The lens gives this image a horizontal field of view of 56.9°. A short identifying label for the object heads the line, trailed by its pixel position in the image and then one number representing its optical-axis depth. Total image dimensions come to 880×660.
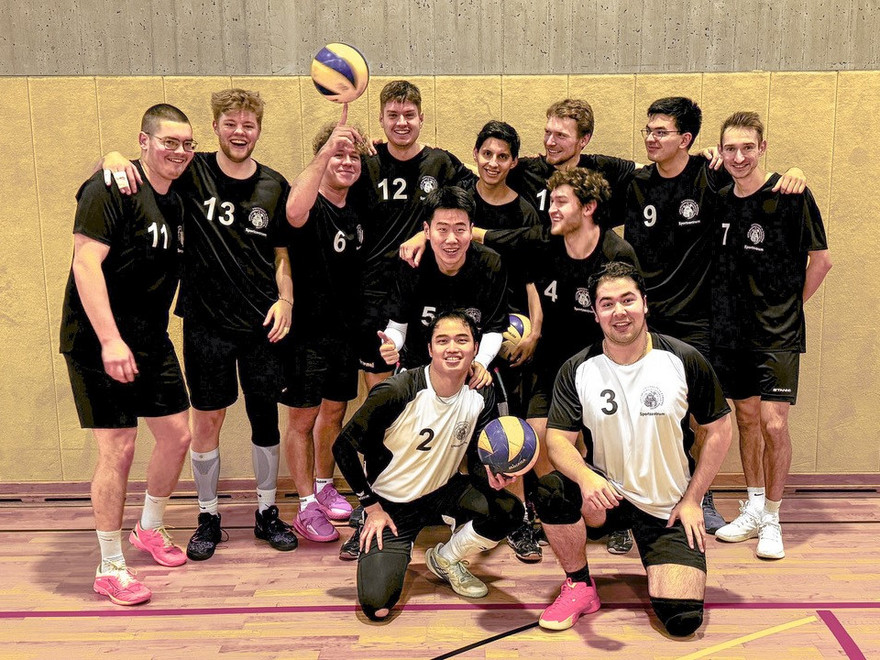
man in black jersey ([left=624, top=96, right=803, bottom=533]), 4.54
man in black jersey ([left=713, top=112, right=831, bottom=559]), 4.43
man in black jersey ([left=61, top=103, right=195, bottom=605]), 3.80
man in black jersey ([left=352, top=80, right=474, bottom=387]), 4.63
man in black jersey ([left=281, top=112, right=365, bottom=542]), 4.53
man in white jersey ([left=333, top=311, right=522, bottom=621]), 3.82
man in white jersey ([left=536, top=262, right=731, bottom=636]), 3.62
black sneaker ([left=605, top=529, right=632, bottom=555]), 4.45
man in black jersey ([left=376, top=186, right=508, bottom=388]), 4.06
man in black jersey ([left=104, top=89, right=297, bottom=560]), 4.36
